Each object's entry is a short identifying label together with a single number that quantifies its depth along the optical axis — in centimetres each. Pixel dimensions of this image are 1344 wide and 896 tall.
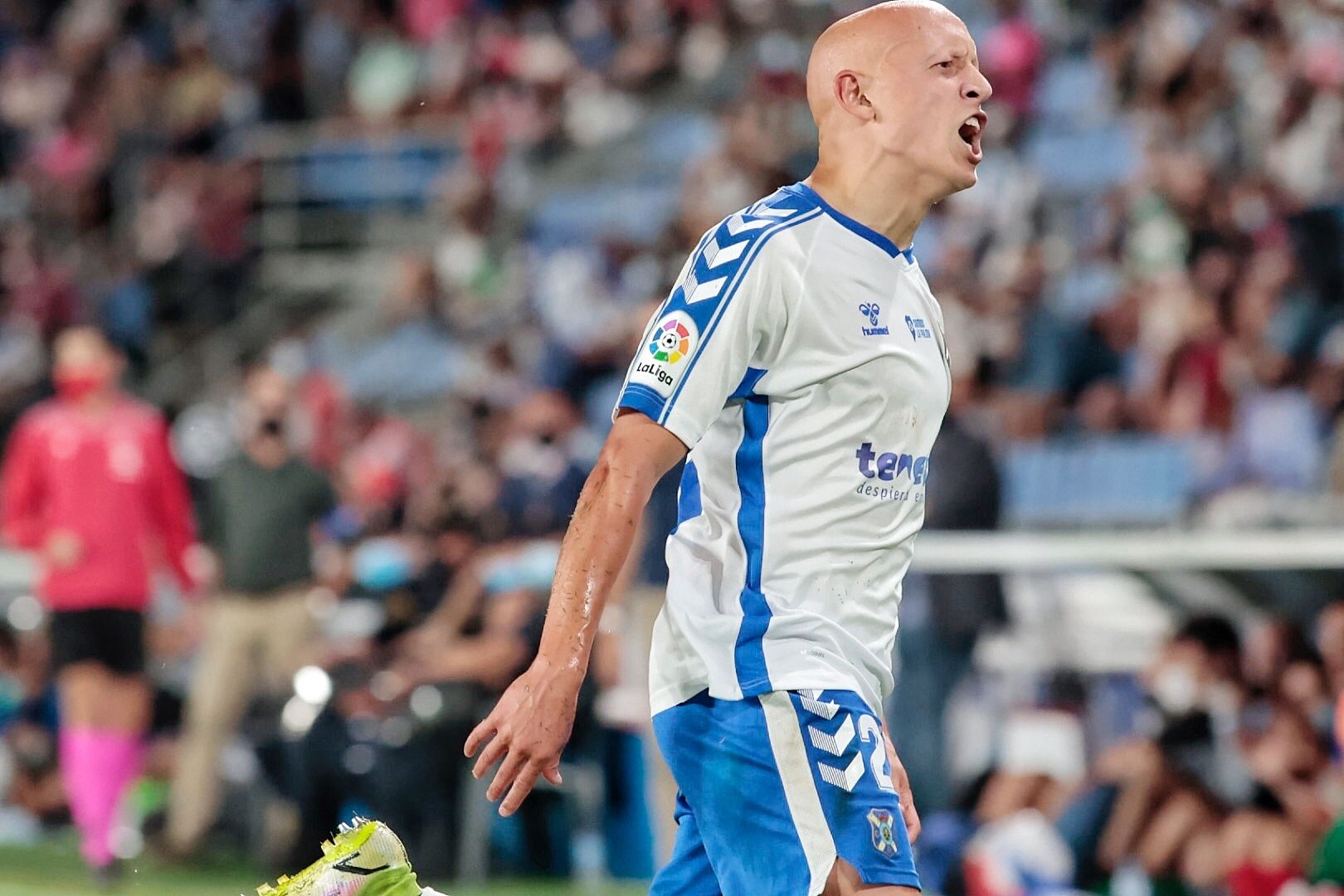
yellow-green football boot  823
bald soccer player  702
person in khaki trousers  2103
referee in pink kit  1917
